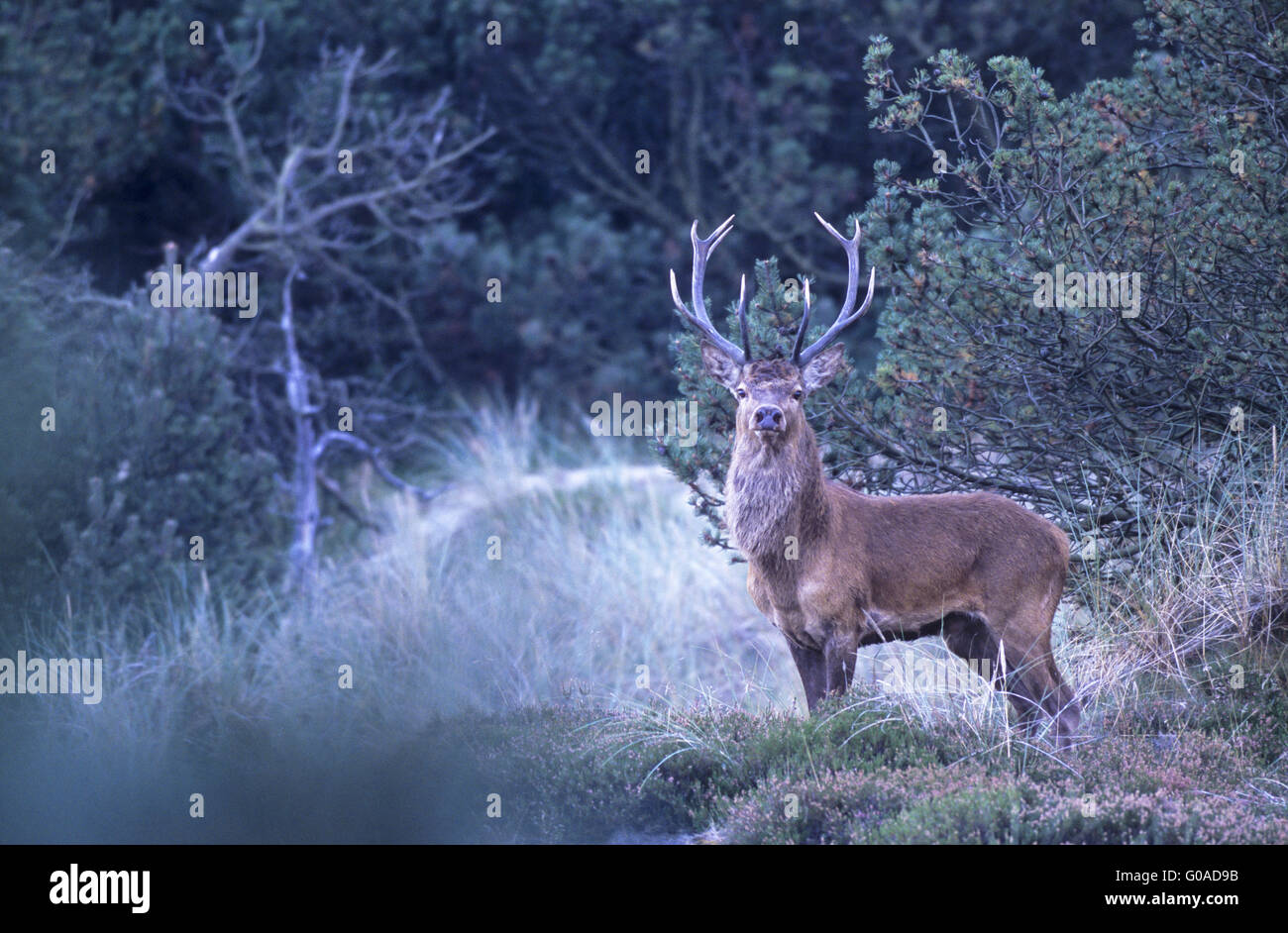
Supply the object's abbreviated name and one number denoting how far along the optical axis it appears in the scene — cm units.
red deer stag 1323
